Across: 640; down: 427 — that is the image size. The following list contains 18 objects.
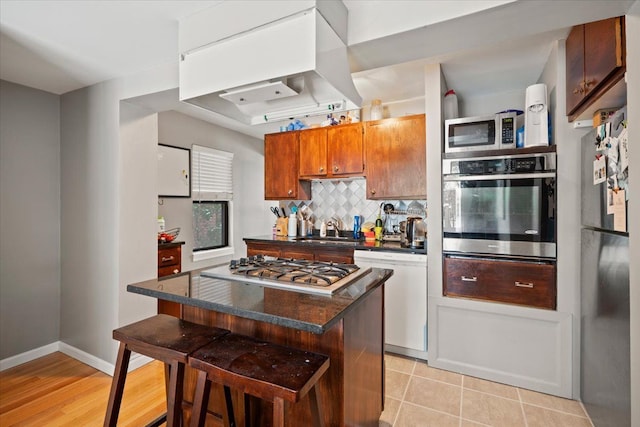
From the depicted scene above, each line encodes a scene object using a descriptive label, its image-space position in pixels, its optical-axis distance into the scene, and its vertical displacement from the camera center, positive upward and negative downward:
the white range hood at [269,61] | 1.35 +0.68
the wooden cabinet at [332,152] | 3.21 +0.63
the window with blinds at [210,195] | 3.89 +0.22
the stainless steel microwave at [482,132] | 2.40 +0.61
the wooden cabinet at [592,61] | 1.43 +0.77
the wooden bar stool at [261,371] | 1.07 -0.57
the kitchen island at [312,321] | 1.18 -0.51
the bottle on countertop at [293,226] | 3.72 -0.16
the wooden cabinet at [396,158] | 2.91 +0.51
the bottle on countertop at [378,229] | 3.31 -0.18
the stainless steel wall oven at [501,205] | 2.23 +0.05
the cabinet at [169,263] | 2.96 -0.49
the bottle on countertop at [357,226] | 3.51 -0.16
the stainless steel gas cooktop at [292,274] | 1.46 -0.32
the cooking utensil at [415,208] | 3.22 +0.04
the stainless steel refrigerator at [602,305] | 1.51 -0.51
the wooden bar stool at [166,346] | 1.31 -0.57
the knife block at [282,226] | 3.83 -0.17
